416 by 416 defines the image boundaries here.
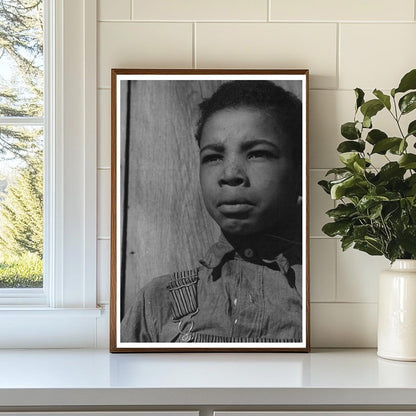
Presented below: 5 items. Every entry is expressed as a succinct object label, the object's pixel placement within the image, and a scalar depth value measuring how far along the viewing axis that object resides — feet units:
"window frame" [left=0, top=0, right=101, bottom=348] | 5.60
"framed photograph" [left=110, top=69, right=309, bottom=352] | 5.49
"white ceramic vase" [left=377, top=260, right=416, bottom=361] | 5.07
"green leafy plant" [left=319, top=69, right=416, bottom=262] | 4.88
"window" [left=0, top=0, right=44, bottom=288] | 5.84
